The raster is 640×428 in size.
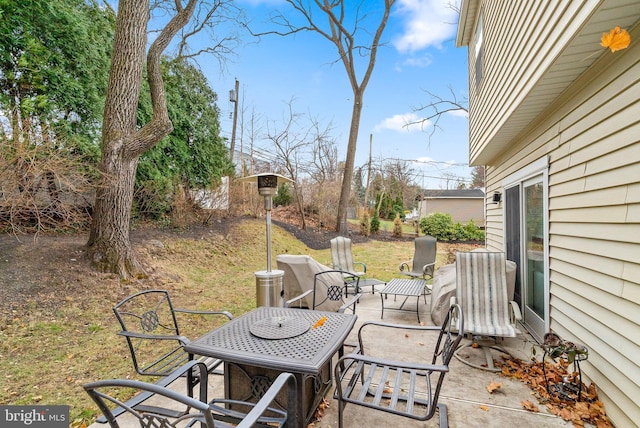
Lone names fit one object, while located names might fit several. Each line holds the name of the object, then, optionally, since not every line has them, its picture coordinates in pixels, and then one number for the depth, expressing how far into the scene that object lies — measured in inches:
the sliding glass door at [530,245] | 144.6
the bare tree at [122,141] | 206.8
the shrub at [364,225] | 571.2
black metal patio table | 73.4
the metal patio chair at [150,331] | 88.9
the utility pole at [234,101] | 546.5
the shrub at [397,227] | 587.5
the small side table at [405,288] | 187.5
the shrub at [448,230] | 557.9
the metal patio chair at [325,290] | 178.2
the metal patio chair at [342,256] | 251.1
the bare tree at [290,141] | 481.4
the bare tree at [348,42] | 492.4
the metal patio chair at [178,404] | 46.4
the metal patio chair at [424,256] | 248.1
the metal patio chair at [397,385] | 75.0
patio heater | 165.0
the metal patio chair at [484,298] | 134.9
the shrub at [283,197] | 582.2
